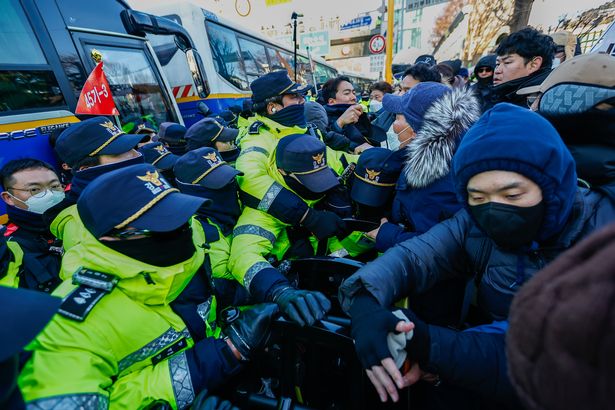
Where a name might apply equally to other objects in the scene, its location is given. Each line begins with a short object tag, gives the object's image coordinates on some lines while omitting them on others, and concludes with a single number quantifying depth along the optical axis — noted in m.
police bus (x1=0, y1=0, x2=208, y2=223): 2.81
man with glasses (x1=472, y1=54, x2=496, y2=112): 4.13
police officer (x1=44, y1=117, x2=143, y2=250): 1.92
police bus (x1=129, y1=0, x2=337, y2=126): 6.19
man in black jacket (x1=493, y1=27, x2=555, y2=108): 2.73
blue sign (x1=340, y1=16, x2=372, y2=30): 32.37
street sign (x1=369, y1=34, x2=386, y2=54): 8.97
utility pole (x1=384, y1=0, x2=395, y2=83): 7.95
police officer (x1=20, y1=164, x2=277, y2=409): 0.99
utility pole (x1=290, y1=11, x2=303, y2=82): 5.50
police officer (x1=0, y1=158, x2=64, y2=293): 1.92
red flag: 3.13
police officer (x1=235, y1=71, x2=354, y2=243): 2.04
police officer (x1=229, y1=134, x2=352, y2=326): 1.65
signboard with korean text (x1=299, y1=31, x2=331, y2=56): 26.61
